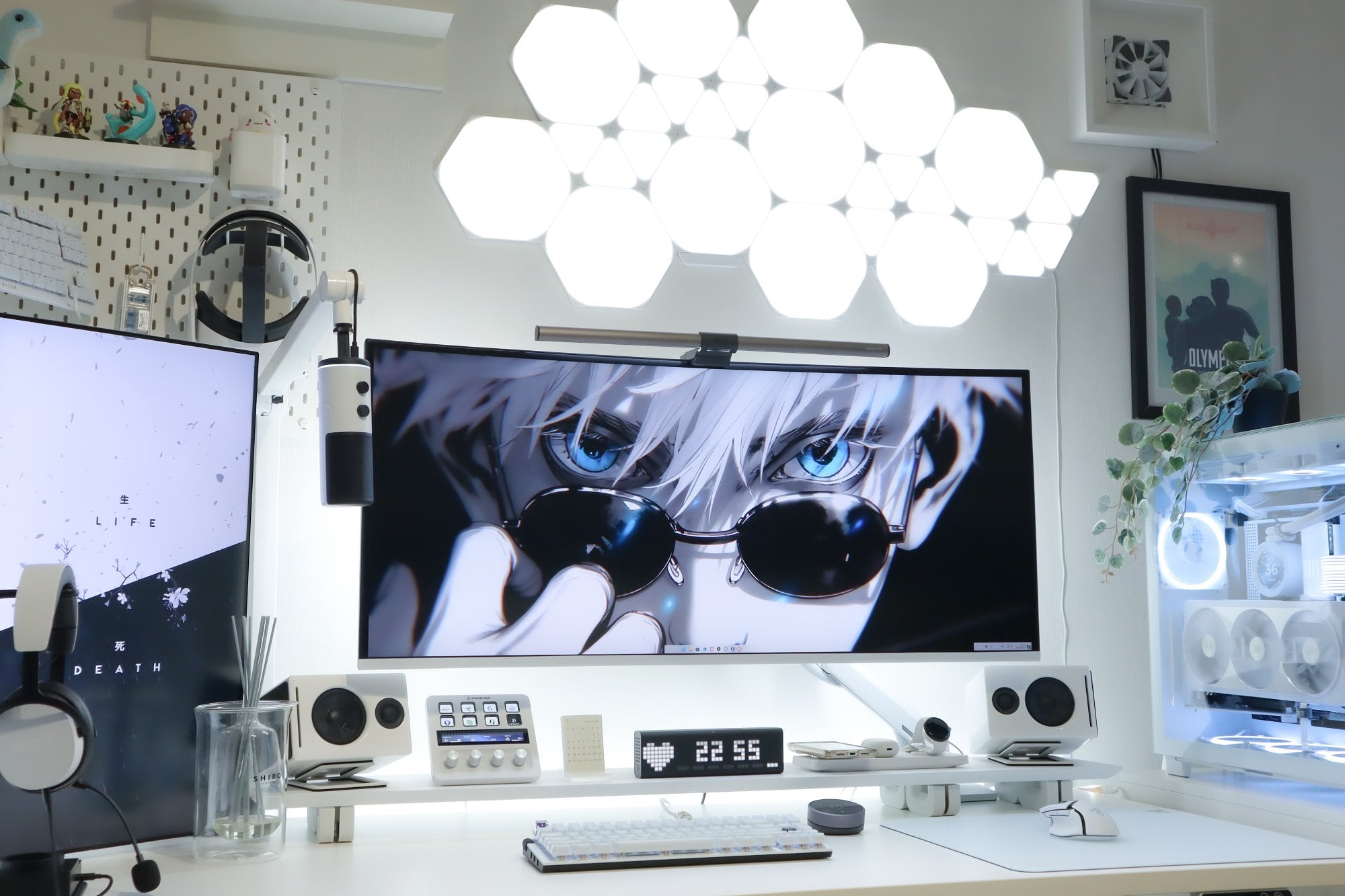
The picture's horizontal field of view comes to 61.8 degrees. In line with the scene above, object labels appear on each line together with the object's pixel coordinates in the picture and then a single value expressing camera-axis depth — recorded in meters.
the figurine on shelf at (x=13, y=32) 1.57
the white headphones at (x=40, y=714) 1.01
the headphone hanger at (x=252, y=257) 1.71
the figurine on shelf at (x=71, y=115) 1.67
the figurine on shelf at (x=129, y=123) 1.69
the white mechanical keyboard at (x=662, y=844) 1.33
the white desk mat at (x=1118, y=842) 1.37
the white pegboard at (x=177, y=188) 1.69
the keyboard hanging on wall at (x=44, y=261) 1.58
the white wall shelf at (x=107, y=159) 1.64
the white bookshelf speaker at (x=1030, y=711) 1.77
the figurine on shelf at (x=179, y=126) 1.71
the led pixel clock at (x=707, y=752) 1.62
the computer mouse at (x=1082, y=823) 1.48
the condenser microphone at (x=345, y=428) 1.19
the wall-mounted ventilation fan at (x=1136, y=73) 2.22
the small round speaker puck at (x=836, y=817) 1.52
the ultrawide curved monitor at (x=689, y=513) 1.61
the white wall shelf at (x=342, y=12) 1.77
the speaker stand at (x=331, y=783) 1.49
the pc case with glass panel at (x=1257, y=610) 1.67
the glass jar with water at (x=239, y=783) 1.39
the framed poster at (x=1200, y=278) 2.21
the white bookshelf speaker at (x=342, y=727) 1.51
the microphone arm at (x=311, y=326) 1.21
